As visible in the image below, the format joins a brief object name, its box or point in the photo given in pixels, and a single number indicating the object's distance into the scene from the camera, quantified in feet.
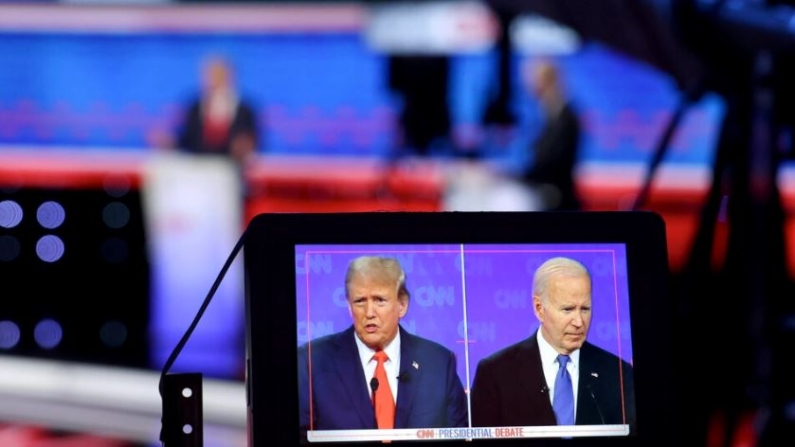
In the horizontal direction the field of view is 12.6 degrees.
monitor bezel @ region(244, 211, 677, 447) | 5.67
